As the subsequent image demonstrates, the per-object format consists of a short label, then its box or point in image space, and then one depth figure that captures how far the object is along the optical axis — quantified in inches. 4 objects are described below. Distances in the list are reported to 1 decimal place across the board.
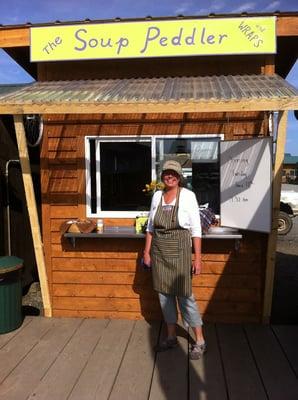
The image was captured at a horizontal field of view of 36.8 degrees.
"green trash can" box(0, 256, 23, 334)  187.9
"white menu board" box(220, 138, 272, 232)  183.5
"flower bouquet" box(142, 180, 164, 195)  196.5
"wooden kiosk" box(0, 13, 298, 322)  190.4
